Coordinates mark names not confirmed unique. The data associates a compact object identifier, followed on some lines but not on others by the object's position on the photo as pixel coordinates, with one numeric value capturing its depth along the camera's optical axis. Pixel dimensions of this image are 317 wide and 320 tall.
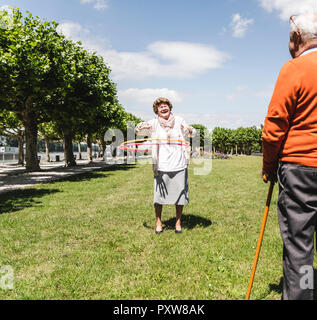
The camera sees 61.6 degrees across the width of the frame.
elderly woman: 5.47
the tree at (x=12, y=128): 28.02
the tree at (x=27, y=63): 15.27
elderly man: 2.42
